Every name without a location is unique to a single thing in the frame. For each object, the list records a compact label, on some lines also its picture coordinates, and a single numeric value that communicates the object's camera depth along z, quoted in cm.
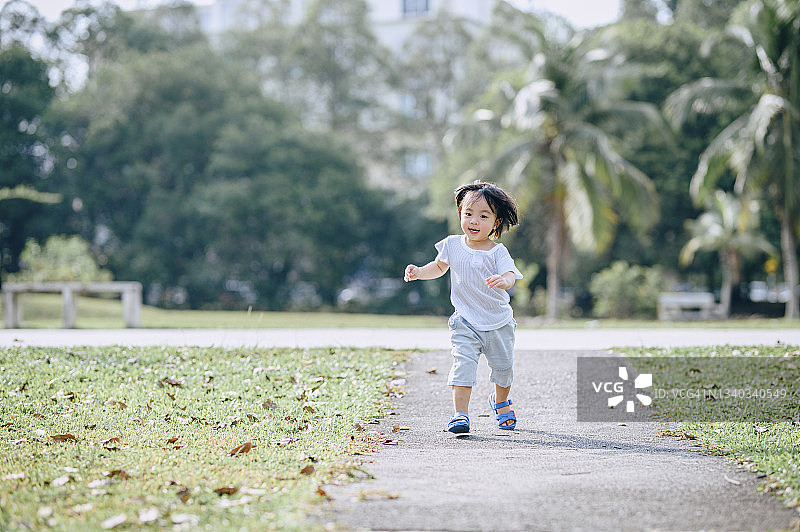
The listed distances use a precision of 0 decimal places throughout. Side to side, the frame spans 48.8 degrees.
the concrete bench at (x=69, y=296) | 1462
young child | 554
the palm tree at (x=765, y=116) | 1958
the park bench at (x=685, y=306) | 2450
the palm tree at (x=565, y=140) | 2062
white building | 5028
